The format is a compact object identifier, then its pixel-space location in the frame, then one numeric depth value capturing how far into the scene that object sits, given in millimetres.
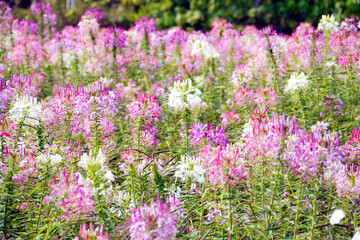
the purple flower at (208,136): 5102
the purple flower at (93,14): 11133
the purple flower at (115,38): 9445
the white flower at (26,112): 5402
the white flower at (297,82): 7207
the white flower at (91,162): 3811
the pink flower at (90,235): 3230
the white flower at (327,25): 9205
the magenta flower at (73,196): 3762
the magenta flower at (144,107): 5668
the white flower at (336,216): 3665
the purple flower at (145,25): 10316
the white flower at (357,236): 3870
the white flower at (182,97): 5562
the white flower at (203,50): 9859
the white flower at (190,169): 4551
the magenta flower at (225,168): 3805
